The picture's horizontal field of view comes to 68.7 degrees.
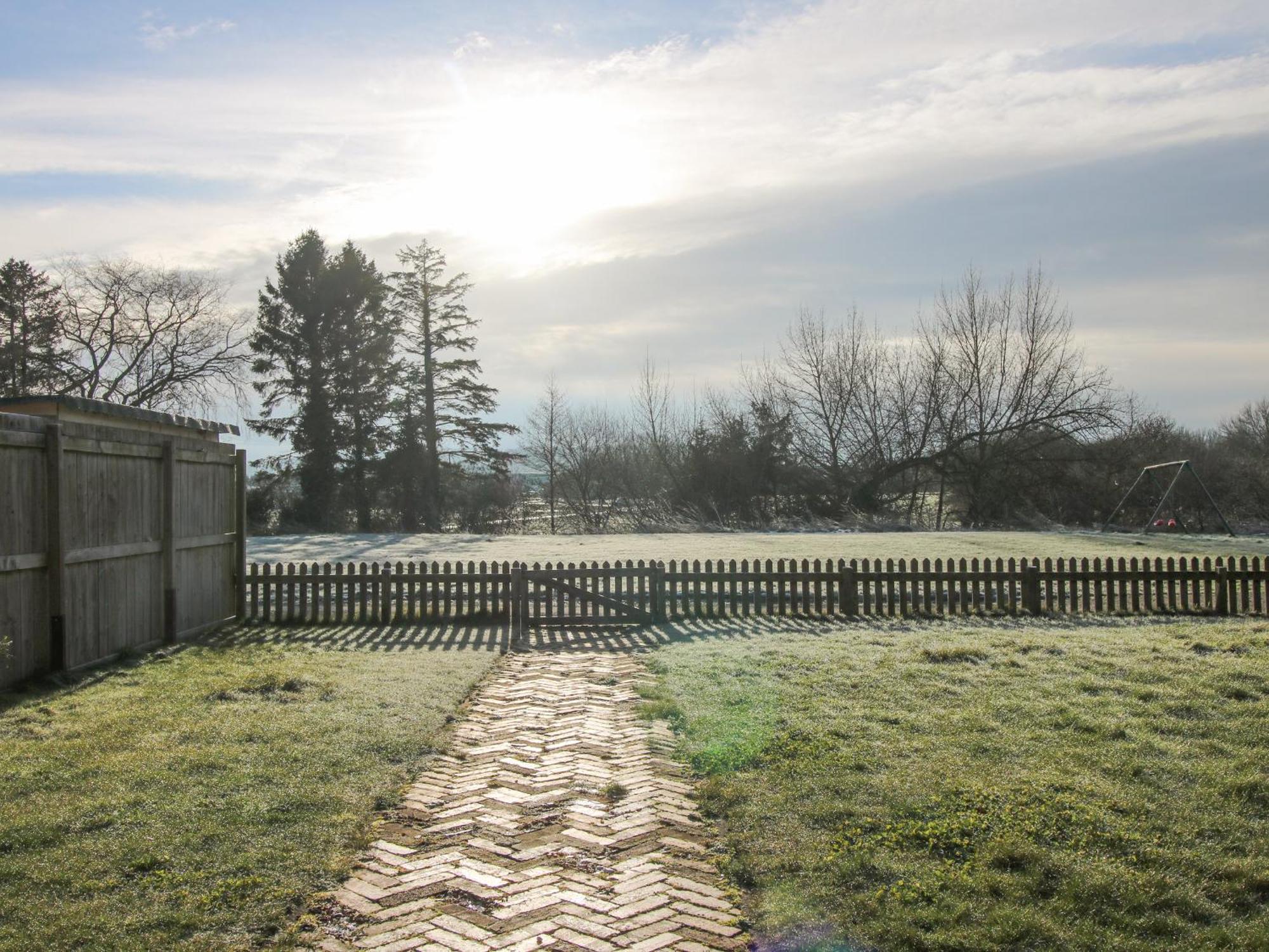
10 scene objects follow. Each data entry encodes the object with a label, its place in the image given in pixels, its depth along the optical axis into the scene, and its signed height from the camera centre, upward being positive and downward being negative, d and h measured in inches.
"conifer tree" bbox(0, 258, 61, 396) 1529.3 +293.9
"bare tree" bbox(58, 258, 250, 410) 1585.9 +278.6
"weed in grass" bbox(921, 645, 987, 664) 369.4 -66.6
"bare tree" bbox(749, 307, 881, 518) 1750.7 +152.6
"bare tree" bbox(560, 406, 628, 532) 2015.3 +63.5
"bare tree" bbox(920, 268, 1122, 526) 1667.1 +129.4
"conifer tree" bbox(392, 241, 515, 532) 1744.6 +181.6
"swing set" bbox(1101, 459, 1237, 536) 1047.6 -35.5
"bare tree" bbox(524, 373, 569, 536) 2070.6 +104.2
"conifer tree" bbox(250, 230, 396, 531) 1662.2 +240.0
